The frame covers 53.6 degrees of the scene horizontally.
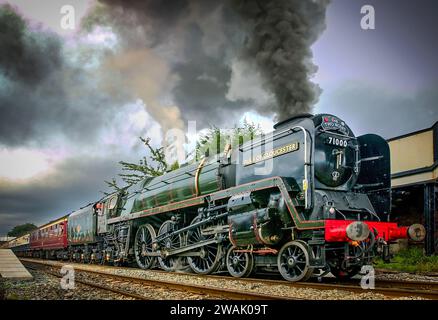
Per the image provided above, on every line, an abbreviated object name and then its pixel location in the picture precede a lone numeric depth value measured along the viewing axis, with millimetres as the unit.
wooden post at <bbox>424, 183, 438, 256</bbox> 15031
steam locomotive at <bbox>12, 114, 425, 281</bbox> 8867
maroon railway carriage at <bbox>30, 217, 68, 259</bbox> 25453
